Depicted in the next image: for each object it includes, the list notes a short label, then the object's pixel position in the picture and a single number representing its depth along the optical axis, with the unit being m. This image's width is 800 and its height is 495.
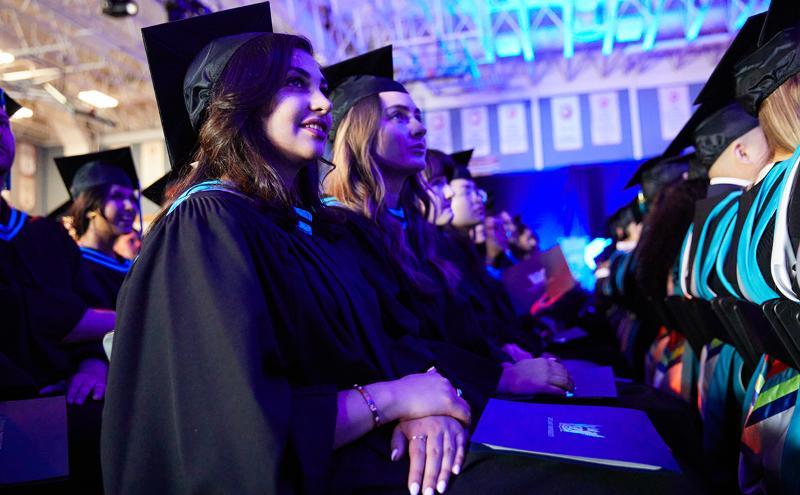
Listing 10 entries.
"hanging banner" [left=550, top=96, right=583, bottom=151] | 11.64
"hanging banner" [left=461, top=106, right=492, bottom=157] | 11.99
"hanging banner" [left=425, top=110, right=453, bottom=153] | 12.13
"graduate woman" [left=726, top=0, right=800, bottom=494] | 1.43
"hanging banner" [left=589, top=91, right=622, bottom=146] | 11.49
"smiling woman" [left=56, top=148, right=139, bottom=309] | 3.65
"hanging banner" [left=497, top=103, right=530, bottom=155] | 11.85
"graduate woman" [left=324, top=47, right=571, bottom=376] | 2.22
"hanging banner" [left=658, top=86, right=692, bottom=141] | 11.20
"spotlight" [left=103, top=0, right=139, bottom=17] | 7.16
